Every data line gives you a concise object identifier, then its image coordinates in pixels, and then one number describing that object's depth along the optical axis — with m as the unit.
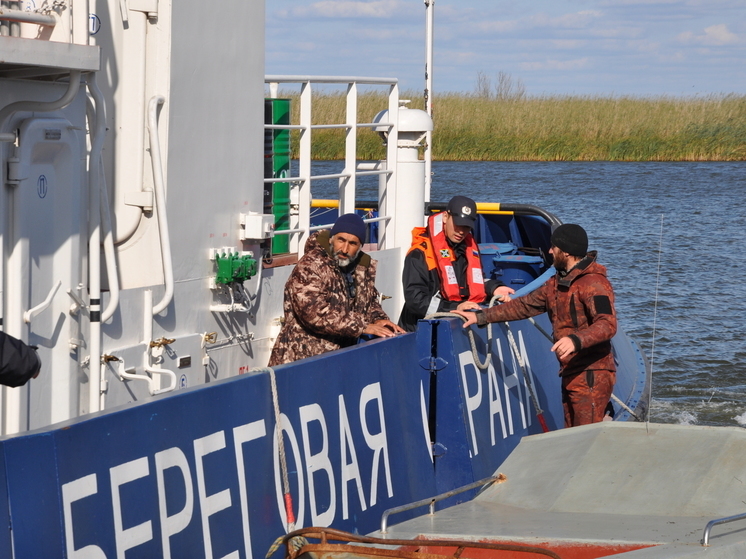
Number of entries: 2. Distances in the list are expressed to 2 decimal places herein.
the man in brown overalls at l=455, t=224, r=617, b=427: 11.28
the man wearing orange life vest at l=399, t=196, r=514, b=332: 12.95
